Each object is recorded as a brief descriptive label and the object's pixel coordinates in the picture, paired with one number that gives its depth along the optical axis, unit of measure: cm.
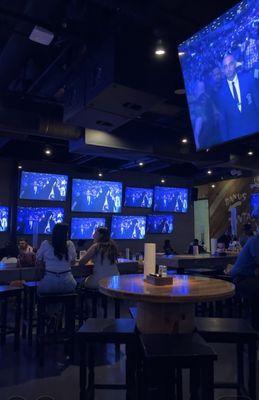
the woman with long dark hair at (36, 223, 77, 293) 377
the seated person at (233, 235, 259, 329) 400
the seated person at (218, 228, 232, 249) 821
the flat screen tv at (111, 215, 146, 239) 896
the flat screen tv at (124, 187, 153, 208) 902
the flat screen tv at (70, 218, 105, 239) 839
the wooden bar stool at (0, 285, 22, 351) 389
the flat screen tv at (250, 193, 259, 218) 937
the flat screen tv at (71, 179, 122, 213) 829
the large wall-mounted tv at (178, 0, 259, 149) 258
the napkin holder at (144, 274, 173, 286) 249
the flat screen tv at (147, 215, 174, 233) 948
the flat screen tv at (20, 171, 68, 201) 749
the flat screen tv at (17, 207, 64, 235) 764
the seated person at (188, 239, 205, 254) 774
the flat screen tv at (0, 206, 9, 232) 758
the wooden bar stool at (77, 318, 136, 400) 231
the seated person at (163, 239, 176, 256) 884
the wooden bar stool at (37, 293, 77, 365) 357
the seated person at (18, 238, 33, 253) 571
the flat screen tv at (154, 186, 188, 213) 942
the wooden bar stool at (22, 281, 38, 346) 415
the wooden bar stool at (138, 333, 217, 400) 182
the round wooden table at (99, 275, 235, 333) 207
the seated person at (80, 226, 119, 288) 419
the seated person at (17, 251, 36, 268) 479
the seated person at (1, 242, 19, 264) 695
